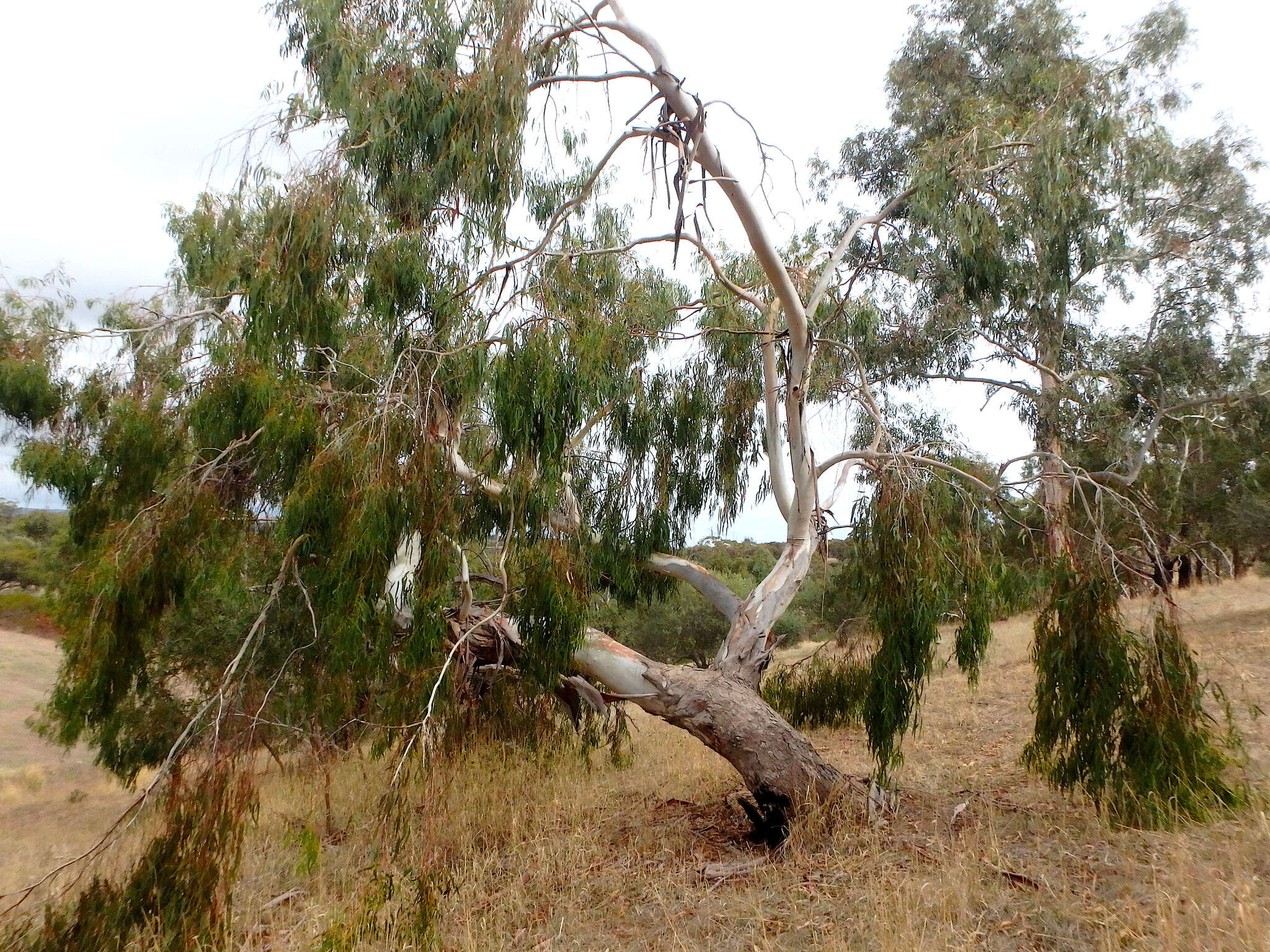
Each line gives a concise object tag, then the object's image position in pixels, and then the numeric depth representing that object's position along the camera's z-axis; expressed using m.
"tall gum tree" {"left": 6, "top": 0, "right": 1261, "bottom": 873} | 4.87
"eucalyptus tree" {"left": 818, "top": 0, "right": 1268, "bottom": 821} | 4.63
